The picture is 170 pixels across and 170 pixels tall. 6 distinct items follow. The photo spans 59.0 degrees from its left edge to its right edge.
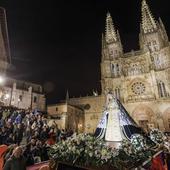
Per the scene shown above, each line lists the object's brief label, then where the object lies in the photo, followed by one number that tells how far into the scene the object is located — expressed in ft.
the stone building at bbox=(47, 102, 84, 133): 95.20
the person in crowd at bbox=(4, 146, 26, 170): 12.72
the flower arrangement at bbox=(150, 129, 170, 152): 22.71
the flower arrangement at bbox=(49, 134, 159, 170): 11.30
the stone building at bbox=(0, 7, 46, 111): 63.87
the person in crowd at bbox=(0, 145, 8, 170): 17.67
